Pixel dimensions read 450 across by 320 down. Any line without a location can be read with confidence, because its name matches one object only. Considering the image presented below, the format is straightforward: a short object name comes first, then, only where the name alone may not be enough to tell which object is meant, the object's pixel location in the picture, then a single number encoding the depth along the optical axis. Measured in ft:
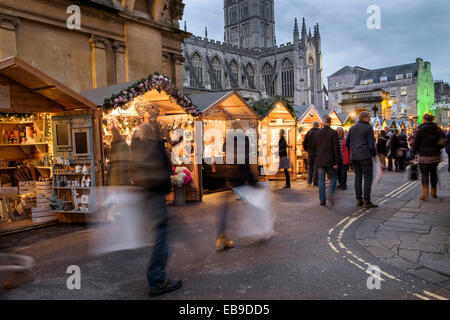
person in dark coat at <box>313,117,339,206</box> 26.40
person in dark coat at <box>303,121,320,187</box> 34.09
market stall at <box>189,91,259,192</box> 37.86
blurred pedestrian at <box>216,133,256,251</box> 16.99
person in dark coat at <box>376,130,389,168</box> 49.85
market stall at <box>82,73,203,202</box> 27.17
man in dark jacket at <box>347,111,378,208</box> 25.39
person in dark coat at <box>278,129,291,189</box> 37.68
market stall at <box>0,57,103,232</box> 23.32
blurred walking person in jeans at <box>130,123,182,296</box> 12.11
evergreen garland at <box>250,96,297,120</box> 41.81
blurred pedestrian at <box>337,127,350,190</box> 36.09
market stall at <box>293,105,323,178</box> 47.50
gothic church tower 274.05
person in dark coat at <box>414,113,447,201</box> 26.45
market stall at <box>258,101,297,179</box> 43.47
